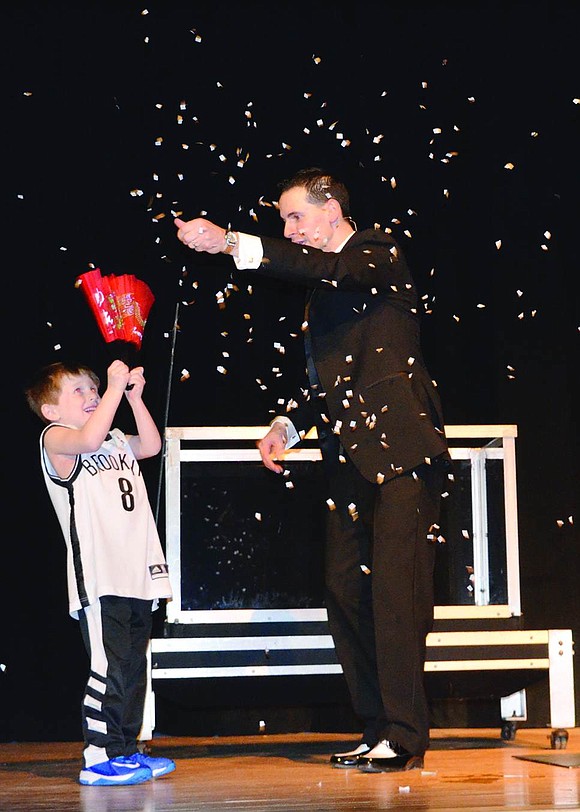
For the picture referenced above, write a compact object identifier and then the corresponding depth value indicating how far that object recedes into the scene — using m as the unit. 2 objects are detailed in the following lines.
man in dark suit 5.52
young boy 5.74
